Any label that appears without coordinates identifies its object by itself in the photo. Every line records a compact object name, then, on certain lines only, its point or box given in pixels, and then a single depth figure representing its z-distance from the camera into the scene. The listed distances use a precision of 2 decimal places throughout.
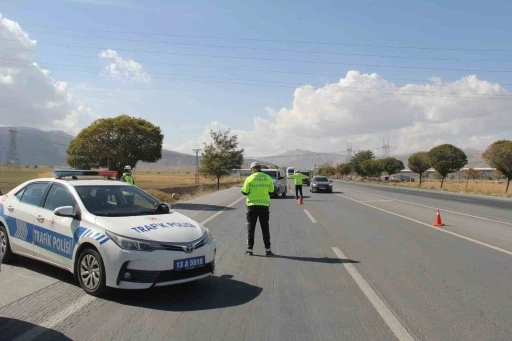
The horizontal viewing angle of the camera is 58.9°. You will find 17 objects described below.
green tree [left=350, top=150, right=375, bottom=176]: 114.38
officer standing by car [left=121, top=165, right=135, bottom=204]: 14.39
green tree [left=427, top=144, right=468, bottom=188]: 52.88
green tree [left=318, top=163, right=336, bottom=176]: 167.12
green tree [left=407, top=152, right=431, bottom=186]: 65.31
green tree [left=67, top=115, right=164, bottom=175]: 21.58
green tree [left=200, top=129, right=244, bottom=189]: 48.38
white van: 29.85
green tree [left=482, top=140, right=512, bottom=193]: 40.00
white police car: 5.30
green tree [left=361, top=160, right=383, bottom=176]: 92.38
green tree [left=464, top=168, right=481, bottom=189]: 105.26
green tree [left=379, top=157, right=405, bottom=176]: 87.44
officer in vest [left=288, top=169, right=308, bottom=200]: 25.39
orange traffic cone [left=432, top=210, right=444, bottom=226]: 13.67
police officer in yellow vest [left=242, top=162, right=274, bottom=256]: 8.65
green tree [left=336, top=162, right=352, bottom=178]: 129.88
